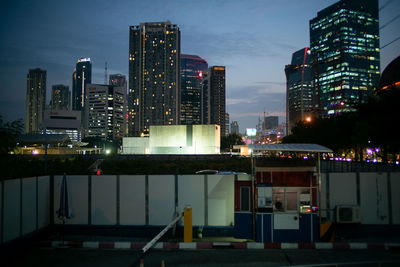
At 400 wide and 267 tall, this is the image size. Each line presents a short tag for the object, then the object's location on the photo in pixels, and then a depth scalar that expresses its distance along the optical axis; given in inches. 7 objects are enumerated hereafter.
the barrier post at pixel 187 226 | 430.3
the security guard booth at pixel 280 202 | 432.8
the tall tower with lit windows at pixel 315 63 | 2824.6
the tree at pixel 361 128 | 802.8
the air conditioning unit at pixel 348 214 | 447.5
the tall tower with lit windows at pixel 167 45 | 7849.4
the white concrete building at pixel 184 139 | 2487.7
